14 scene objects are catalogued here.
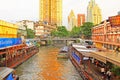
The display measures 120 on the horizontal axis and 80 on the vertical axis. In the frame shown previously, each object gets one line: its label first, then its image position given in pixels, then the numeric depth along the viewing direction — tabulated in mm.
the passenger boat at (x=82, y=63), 13050
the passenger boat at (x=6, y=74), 8891
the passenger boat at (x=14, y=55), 16622
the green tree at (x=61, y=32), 67191
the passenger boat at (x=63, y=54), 26348
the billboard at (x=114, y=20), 15906
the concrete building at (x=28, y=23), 70136
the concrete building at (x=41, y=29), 71603
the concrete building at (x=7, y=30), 18532
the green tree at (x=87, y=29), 46380
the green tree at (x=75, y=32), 62604
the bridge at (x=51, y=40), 55220
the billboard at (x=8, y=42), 16632
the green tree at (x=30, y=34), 56517
